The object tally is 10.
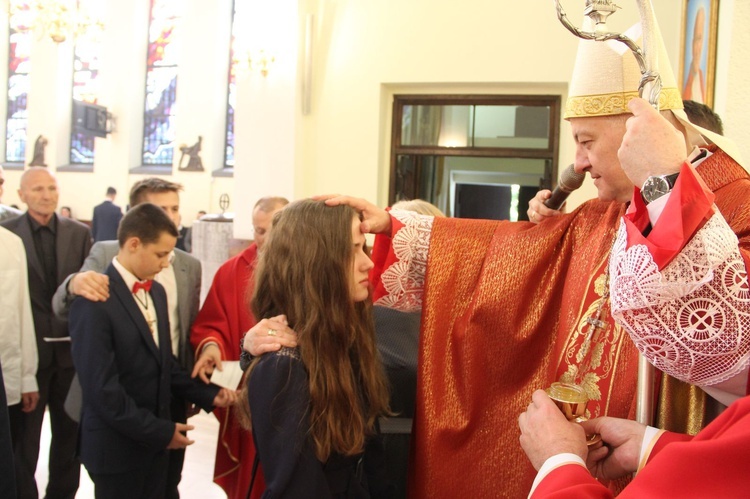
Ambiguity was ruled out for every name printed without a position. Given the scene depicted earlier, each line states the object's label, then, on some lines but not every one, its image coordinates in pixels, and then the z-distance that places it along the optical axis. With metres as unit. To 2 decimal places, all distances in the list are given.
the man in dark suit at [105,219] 10.02
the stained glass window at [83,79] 13.62
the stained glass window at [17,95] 14.25
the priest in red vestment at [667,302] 1.03
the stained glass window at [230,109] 12.56
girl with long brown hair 1.60
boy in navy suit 2.37
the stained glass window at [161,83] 13.24
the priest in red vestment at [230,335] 2.69
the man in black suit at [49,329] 3.30
